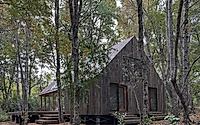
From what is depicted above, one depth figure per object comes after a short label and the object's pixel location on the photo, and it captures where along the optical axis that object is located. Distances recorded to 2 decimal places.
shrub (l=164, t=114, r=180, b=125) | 5.30
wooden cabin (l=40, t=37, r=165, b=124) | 13.79
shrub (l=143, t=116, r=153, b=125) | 6.90
